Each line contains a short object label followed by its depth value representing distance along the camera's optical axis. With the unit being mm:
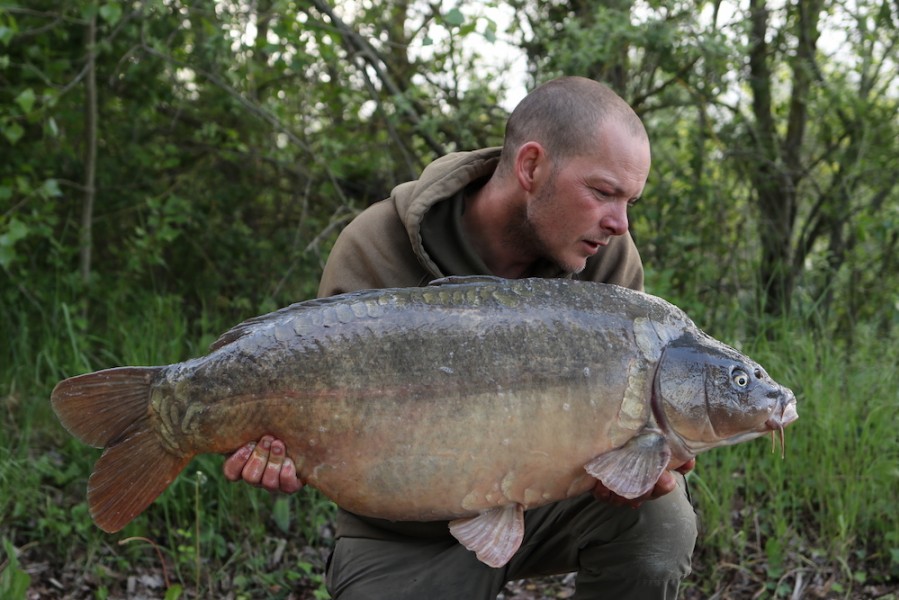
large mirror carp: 1906
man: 2227
